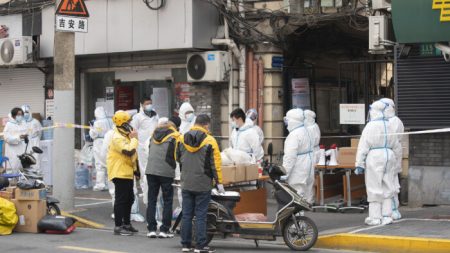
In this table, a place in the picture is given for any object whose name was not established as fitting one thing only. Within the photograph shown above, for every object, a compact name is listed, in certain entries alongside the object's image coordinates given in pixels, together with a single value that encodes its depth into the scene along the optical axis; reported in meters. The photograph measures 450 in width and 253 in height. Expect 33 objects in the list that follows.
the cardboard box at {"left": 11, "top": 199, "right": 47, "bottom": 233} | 12.50
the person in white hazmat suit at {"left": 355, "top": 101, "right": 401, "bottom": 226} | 12.26
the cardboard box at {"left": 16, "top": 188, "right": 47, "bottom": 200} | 12.55
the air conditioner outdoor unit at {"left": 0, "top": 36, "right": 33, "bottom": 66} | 18.38
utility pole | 14.00
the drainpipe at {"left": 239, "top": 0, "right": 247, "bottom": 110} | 16.56
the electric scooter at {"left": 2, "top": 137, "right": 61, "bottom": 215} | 13.05
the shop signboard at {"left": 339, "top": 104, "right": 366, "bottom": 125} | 15.32
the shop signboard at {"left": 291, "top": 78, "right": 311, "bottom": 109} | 17.14
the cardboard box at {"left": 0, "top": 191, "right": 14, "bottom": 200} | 12.78
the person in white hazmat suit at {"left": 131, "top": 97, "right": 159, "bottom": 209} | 14.04
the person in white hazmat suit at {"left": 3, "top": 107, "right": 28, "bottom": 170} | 17.17
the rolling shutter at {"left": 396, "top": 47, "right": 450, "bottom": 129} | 13.72
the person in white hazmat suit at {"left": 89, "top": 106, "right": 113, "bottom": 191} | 17.58
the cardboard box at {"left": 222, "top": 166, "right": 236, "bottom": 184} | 11.92
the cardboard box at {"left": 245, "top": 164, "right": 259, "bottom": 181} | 12.38
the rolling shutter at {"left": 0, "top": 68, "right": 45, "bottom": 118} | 19.70
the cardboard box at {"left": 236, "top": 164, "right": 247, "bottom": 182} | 12.15
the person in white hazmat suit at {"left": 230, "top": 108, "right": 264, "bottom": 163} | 14.07
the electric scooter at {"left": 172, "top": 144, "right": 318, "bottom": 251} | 10.58
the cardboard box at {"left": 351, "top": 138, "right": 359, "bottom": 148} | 14.77
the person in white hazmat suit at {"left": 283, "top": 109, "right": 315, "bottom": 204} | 12.71
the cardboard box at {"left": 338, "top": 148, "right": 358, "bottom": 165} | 14.26
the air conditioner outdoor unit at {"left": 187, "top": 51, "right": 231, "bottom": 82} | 16.36
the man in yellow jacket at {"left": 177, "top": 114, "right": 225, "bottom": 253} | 10.41
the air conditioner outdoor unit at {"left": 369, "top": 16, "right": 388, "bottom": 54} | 14.05
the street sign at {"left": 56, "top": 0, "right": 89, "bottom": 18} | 13.72
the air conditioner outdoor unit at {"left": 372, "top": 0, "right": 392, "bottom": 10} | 14.11
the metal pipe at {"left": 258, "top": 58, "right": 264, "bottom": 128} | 16.62
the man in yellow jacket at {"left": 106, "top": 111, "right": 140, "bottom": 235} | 11.91
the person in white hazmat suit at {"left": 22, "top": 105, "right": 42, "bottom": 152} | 17.44
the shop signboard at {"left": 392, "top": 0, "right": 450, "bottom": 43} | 12.60
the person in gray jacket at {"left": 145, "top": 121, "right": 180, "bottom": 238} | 11.62
